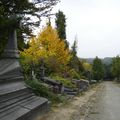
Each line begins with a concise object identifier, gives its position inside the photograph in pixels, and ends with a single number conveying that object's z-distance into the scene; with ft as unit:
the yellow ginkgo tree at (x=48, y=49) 43.94
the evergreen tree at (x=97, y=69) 127.46
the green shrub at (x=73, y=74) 55.55
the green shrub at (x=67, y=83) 35.70
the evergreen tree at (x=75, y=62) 69.30
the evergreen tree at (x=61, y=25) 65.68
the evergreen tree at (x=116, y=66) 116.62
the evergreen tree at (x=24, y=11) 17.91
